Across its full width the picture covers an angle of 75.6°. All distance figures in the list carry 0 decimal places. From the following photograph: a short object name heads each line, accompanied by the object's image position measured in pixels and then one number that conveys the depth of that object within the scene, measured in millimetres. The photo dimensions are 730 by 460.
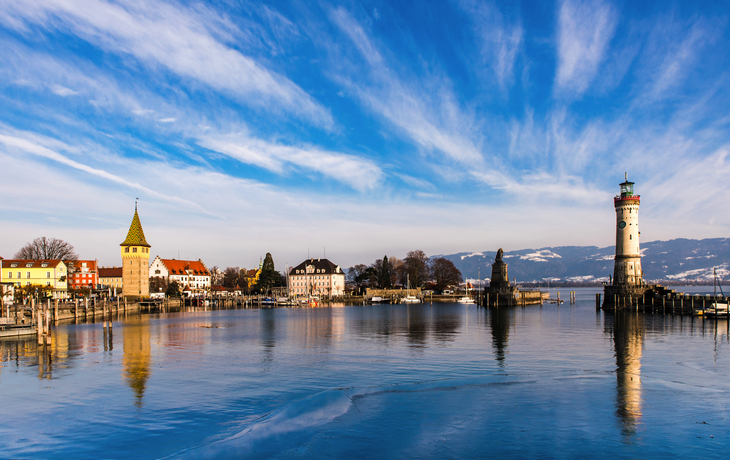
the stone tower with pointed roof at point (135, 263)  107562
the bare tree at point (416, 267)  142750
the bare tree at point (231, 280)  190000
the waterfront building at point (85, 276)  110919
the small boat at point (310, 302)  117200
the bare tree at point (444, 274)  147375
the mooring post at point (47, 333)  34025
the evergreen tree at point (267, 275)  136875
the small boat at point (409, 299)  122681
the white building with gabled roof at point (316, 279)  141375
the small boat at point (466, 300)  118125
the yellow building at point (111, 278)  140500
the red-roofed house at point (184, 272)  148125
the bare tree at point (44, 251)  96888
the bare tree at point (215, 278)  188462
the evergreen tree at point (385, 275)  143250
